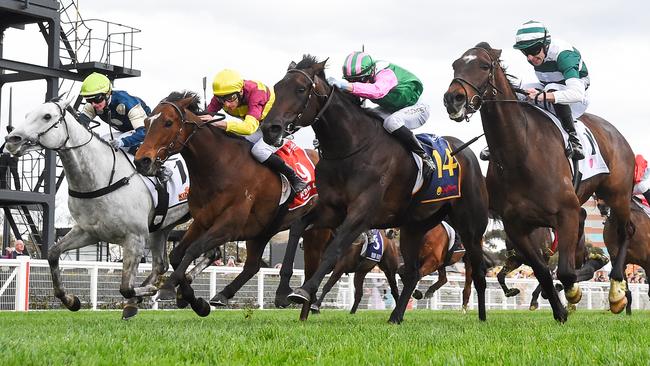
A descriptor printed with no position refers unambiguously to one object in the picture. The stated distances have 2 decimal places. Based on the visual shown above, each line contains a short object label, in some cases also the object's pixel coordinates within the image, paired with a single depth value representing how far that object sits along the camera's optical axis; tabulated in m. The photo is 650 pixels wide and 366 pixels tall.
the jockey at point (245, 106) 17.28
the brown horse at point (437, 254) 31.31
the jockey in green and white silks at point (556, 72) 16.45
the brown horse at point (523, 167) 15.86
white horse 18.12
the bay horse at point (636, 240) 25.84
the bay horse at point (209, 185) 16.56
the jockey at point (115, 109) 19.23
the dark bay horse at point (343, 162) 15.38
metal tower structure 45.34
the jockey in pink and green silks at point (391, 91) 16.59
